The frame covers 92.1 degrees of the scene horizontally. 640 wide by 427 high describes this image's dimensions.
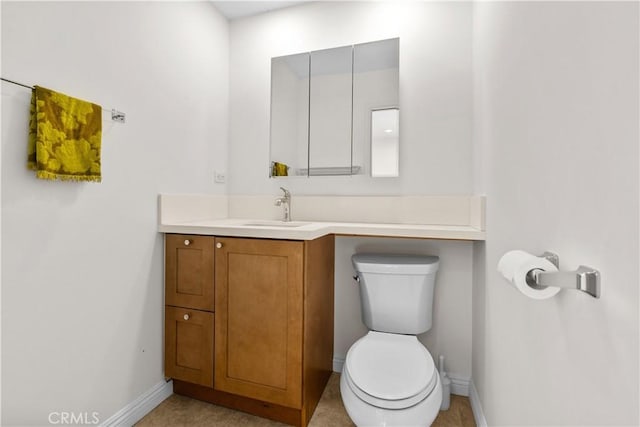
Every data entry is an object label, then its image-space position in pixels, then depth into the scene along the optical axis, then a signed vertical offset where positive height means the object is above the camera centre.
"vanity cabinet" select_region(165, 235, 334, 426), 1.45 -0.57
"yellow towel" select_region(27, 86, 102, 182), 1.09 +0.28
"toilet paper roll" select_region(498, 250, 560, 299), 0.63 -0.13
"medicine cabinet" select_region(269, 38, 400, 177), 1.92 +0.66
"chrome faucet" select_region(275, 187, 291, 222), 2.04 +0.06
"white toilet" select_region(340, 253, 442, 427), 1.22 -0.65
